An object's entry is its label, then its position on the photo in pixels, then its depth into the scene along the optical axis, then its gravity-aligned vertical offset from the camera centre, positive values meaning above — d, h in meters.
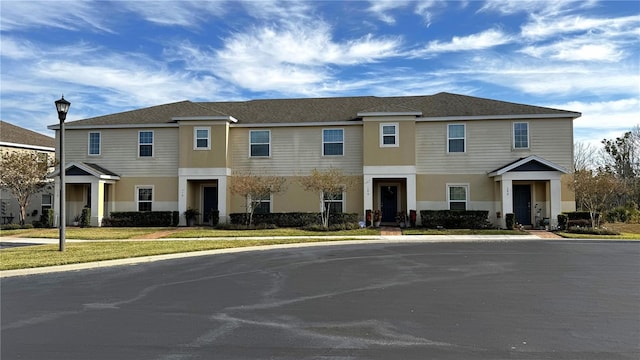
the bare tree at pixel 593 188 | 23.59 +0.55
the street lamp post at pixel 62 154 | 15.66 +1.46
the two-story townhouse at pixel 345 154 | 26.08 +2.54
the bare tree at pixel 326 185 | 24.88 +0.80
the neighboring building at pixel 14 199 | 30.56 +0.29
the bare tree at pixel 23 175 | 27.36 +1.42
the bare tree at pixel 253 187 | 25.62 +0.71
